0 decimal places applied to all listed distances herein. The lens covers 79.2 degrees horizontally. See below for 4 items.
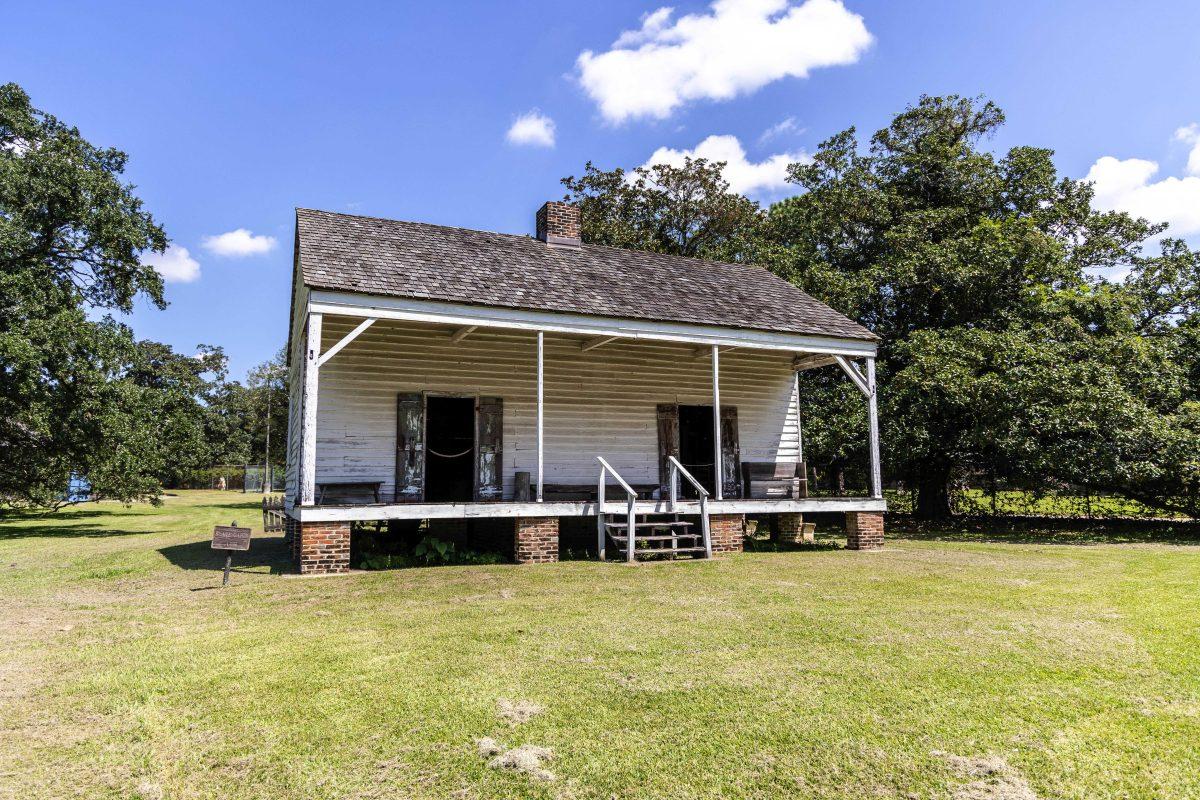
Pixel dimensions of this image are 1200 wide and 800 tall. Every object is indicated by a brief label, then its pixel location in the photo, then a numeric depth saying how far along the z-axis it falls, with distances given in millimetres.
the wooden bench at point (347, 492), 11422
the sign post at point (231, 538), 8516
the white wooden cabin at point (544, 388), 10945
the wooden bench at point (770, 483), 13039
